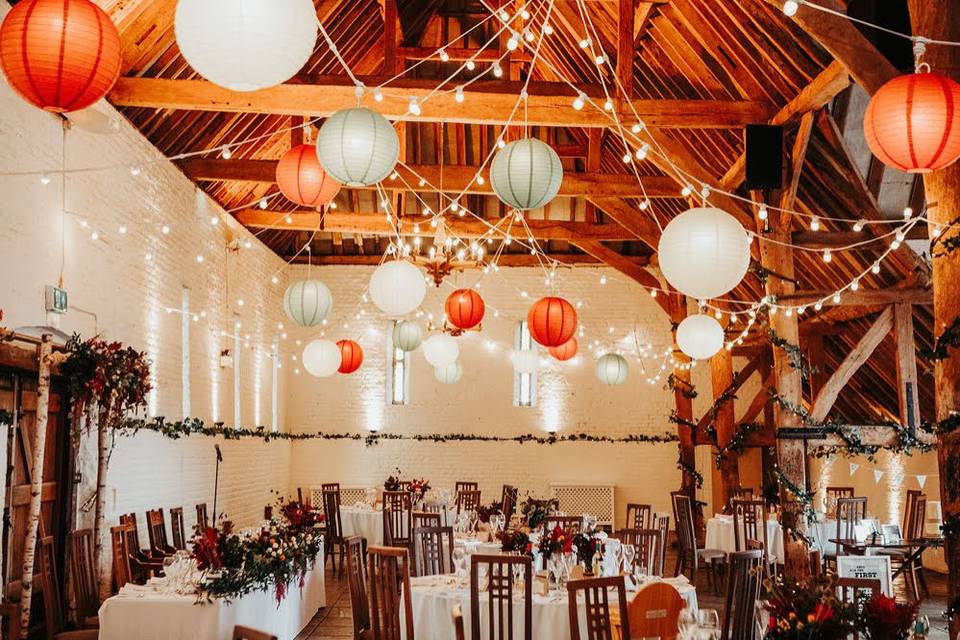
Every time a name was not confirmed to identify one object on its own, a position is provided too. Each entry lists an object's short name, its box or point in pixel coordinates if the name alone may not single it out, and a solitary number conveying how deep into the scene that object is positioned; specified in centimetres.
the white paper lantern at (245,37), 288
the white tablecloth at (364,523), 1086
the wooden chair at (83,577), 580
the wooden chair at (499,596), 466
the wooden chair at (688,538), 954
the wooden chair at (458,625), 402
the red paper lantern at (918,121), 397
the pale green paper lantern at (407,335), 1062
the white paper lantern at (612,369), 1189
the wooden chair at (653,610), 423
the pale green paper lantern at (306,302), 803
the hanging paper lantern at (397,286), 647
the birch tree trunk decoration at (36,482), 606
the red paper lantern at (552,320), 780
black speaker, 808
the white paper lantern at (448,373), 1302
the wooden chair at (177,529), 831
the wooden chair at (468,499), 1133
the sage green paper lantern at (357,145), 449
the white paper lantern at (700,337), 771
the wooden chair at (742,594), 471
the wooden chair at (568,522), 672
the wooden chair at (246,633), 278
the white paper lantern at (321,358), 957
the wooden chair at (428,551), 645
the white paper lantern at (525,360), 1132
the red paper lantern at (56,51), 362
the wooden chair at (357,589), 509
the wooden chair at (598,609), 409
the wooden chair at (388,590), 466
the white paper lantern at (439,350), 955
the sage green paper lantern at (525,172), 547
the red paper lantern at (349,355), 1117
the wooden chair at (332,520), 1062
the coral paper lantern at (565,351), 1114
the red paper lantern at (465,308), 882
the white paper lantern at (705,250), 455
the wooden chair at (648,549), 658
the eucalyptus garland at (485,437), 1452
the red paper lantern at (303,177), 630
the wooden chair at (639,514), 878
